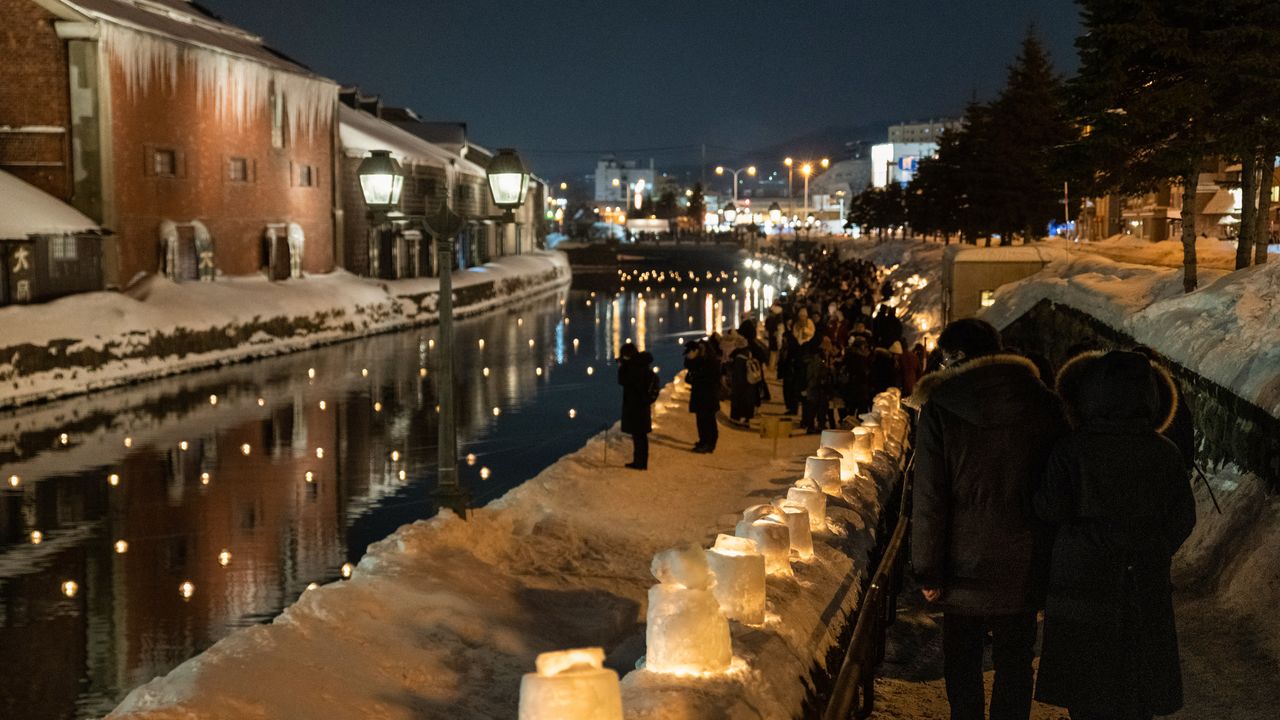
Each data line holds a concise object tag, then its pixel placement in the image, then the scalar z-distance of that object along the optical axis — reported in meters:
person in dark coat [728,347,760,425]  19.56
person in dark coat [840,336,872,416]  18.27
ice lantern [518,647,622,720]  4.50
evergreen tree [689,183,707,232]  186.50
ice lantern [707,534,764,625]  6.77
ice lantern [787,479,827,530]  9.44
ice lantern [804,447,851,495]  10.72
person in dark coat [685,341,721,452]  17.17
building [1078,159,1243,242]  44.53
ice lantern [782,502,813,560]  8.43
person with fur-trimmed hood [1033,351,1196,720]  4.82
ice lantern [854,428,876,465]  12.44
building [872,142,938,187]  161.12
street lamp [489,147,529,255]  13.46
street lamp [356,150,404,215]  13.16
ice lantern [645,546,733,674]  5.90
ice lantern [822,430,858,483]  11.79
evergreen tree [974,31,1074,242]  46.81
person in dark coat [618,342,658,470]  15.94
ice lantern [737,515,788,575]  7.84
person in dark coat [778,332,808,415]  20.39
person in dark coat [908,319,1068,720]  5.22
